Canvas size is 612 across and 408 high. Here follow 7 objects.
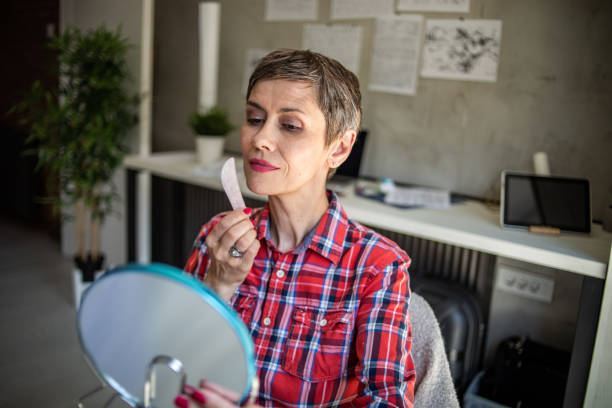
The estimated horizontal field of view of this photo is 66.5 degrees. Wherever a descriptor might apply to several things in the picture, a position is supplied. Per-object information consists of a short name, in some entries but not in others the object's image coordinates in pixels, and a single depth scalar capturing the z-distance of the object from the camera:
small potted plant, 2.63
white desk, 1.34
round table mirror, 0.48
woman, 0.92
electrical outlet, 1.96
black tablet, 1.67
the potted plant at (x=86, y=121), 2.60
